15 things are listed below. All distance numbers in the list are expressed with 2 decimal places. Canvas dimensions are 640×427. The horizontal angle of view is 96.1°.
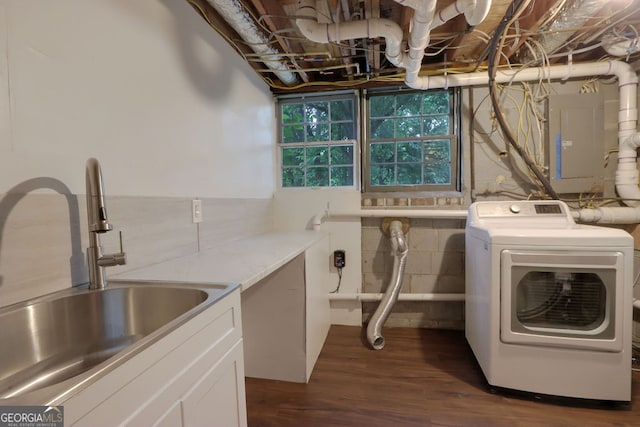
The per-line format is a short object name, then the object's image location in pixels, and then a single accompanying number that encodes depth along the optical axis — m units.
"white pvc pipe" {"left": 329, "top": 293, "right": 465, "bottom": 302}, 2.41
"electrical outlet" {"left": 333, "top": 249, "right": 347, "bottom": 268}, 2.54
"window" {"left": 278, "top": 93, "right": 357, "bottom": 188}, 2.68
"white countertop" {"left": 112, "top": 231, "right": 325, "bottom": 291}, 1.03
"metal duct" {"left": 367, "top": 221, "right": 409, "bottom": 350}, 2.27
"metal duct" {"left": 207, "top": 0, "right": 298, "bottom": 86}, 1.56
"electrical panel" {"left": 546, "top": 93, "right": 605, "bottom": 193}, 2.21
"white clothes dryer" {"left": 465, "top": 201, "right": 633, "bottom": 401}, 1.49
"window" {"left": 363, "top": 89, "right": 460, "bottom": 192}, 2.52
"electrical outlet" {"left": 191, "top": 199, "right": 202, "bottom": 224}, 1.54
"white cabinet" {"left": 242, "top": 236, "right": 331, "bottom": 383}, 1.72
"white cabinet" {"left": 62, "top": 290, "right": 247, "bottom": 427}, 0.50
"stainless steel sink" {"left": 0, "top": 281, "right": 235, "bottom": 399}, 0.74
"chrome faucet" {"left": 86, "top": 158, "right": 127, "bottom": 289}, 0.90
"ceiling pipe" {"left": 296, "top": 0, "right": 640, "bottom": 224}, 2.05
